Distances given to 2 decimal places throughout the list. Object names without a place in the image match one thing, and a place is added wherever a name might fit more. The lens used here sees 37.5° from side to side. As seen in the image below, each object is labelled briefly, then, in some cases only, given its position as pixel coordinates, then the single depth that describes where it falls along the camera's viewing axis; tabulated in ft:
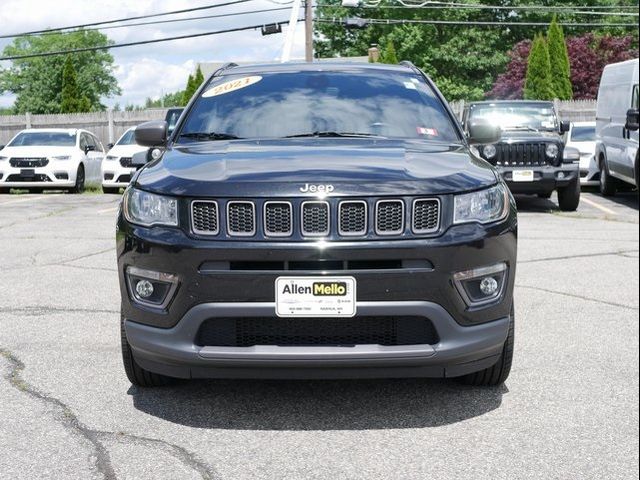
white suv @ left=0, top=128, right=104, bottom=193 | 63.14
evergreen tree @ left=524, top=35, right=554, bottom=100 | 122.21
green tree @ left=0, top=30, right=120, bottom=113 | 214.48
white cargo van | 49.96
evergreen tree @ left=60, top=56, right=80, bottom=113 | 149.79
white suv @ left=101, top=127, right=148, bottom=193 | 62.69
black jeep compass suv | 12.56
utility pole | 103.71
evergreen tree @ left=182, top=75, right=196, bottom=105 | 126.21
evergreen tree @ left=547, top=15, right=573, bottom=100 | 127.85
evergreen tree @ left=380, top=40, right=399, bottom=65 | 128.06
